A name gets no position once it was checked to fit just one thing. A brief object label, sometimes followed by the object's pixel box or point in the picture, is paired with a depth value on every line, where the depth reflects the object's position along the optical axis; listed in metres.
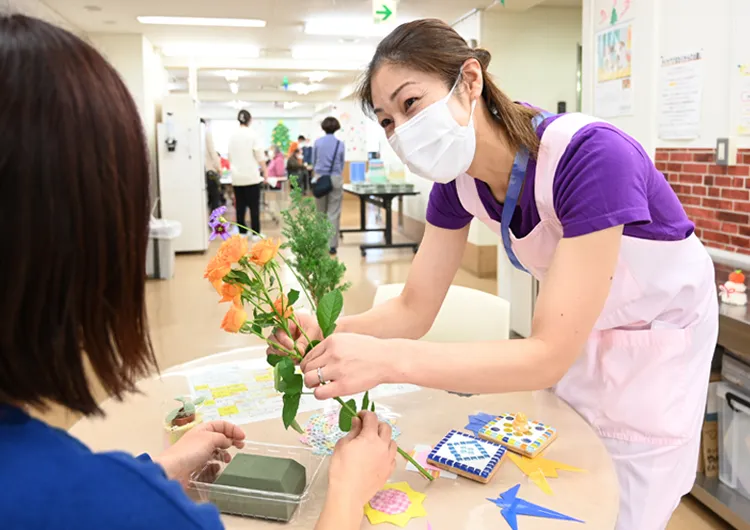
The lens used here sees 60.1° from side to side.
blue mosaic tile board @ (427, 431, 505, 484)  1.17
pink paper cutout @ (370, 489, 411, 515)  1.09
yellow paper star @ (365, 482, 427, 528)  1.06
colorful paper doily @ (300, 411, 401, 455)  1.33
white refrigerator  7.89
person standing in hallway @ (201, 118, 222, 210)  9.19
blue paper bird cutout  1.06
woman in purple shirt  1.14
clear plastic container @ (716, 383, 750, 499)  2.38
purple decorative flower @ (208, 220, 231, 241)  1.21
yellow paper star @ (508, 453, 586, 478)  1.20
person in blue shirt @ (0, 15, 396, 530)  0.53
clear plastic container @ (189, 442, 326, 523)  1.07
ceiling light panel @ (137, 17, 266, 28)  6.96
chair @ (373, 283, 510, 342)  2.11
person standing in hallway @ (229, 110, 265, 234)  8.40
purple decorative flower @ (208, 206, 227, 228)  1.21
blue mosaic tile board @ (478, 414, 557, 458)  1.26
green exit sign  4.72
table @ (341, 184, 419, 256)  7.92
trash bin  6.42
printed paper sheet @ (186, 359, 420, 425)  1.53
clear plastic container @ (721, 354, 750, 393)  2.38
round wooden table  1.07
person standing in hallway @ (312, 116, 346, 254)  7.78
